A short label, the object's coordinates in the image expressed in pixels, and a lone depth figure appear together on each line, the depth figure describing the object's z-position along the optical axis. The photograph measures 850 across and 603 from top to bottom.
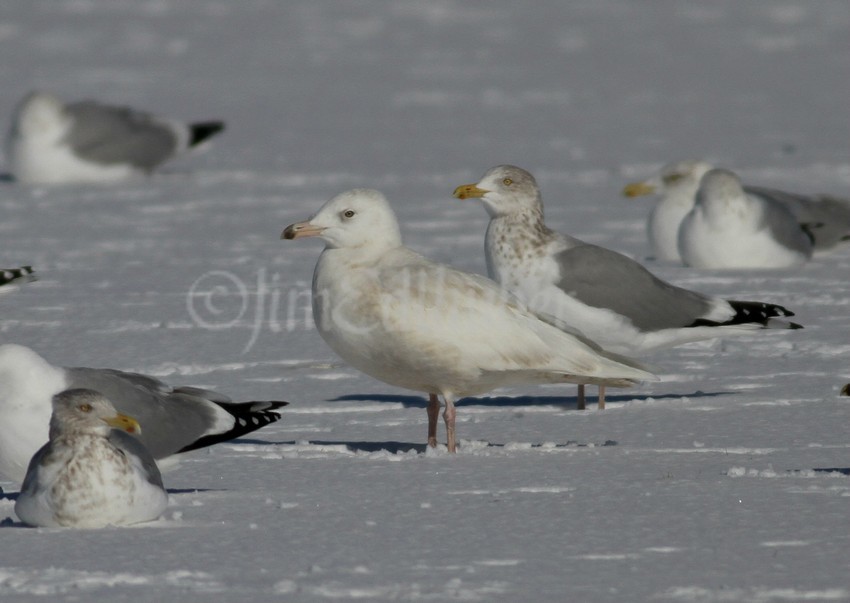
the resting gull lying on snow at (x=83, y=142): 27.98
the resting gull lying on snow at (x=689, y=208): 21.48
